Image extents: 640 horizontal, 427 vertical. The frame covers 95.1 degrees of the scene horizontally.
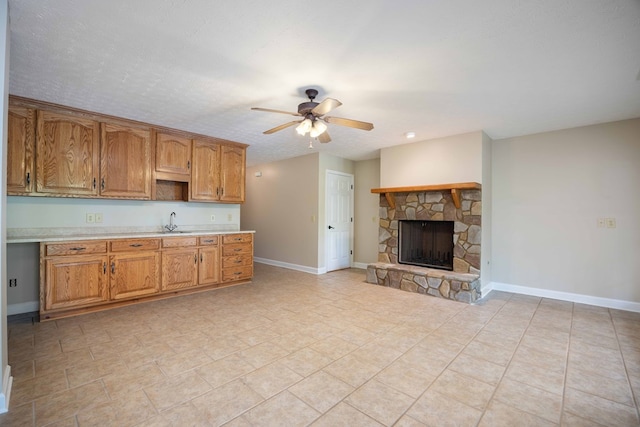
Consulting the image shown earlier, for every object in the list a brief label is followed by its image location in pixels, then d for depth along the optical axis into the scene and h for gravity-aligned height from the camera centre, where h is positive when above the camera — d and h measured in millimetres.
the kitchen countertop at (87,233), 3229 -283
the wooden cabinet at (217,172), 4527 +659
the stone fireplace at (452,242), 4055 -368
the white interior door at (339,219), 5879 -117
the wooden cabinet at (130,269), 3174 -732
